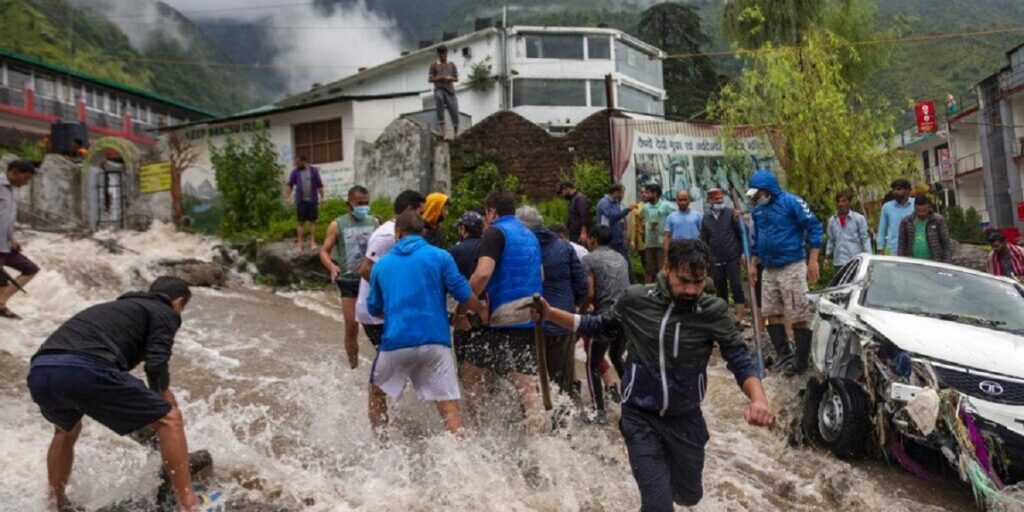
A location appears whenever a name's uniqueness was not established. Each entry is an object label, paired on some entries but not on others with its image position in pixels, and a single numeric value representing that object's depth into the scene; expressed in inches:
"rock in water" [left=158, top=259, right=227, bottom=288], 628.1
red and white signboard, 1681.8
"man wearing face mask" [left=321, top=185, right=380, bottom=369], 300.5
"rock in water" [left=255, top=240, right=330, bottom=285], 644.1
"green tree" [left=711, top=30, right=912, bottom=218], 690.8
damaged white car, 211.6
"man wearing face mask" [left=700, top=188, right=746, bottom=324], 414.0
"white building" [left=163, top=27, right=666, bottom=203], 1596.9
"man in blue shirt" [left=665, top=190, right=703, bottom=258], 441.7
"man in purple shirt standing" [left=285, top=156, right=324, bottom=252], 620.1
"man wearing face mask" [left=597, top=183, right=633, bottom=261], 483.5
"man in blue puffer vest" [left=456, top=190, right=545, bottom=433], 237.5
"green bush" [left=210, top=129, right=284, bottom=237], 778.2
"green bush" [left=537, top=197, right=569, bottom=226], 695.7
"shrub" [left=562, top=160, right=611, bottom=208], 714.8
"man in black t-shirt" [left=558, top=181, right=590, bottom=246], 518.3
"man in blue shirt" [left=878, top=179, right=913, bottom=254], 413.1
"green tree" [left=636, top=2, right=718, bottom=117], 1970.2
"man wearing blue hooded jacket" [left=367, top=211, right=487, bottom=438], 213.6
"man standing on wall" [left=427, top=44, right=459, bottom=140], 727.1
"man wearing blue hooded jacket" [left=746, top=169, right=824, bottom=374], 333.4
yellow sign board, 878.5
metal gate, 905.4
